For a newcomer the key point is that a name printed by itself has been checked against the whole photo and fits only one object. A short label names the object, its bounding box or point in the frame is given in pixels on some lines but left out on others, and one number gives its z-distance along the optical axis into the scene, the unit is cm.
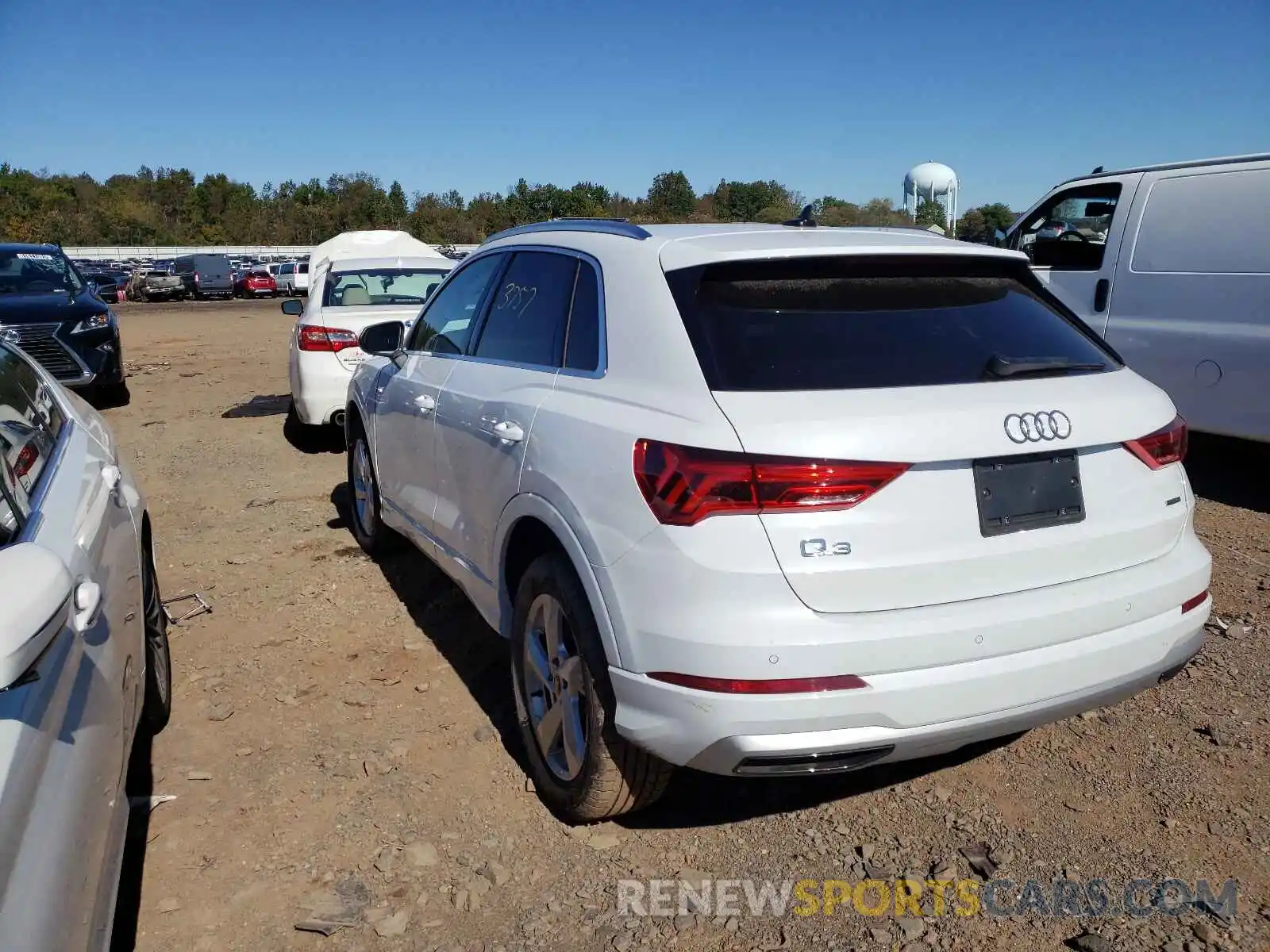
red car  4444
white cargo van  625
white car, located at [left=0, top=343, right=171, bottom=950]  169
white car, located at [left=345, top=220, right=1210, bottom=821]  243
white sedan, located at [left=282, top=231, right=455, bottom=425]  851
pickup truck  4200
